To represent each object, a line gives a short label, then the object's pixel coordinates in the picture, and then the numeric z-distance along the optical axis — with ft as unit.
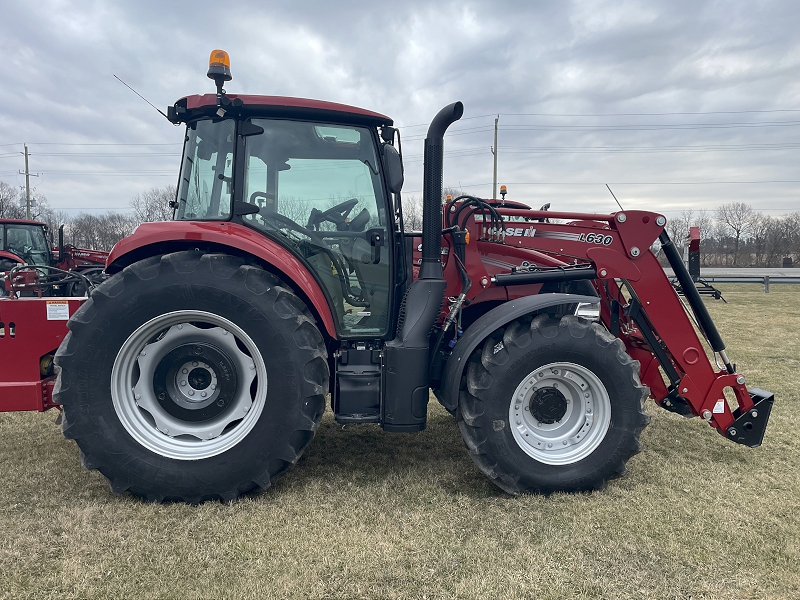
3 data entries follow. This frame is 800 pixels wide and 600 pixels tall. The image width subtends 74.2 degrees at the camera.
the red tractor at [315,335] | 9.72
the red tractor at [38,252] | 40.88
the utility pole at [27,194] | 110.11
